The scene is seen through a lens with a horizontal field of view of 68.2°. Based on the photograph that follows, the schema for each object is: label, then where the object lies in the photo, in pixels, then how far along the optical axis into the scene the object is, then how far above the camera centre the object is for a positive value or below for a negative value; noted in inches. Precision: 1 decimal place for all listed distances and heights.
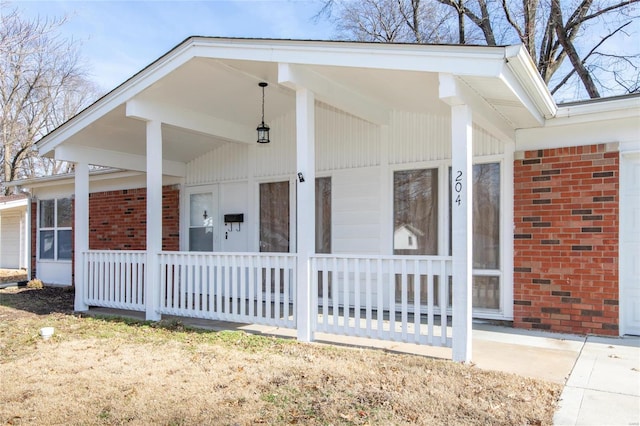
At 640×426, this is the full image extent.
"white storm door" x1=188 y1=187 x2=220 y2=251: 350.3 -4.5
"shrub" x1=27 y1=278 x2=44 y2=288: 431.8 -64.9
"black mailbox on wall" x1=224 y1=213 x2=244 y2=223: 330.6 -3.4
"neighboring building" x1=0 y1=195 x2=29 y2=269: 687.7 -36.0
